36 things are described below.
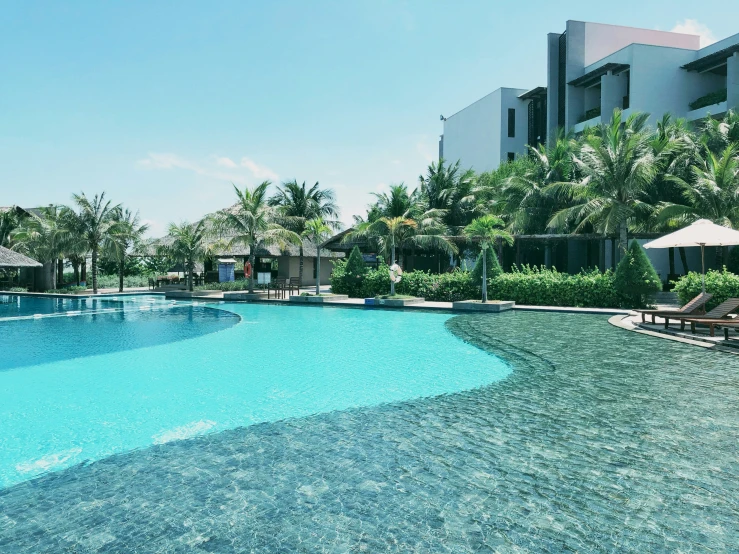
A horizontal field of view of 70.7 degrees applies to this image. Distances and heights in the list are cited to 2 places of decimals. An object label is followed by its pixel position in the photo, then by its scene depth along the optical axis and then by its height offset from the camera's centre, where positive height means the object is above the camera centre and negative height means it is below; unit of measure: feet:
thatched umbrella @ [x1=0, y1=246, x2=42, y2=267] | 86.02 +2.31
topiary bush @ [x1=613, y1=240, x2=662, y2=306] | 56.08 -0.05
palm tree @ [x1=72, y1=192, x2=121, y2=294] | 92.17 +9.40
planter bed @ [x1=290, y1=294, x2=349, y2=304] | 73.20 -3.43
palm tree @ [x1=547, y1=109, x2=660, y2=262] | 67.97 +12.92
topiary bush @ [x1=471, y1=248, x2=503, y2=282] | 67.41 +0.65
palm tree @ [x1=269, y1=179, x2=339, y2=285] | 121.19 +17.19
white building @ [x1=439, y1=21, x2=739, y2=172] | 95.09 +38.44
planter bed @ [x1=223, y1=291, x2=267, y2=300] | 82.31 -3.47
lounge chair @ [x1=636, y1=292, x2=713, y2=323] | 41.70 -2.65
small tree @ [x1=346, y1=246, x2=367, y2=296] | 78.12 +0.23
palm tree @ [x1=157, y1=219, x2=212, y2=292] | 93.09 +5.34
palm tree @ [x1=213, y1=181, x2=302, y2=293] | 84.43 +8.48
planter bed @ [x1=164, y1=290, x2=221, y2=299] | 89.25 -3.40
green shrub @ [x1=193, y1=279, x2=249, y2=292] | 96.68 -2.23
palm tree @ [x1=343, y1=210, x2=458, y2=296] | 83.64 +6.91
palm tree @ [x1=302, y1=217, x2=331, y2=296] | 77.25 +6.83
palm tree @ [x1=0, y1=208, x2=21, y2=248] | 109.19 +10.16
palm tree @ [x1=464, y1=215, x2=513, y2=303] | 62.90 +5.20
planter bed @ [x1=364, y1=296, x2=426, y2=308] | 67.36 -3.53
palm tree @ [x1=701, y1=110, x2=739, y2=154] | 78.07 +21.31
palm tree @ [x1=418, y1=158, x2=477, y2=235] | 101.50 +15.60
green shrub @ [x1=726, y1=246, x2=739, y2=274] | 74.12 +2.17
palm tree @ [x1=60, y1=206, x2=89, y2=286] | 92.35 +7.37
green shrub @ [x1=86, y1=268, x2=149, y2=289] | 117.19 -1.71
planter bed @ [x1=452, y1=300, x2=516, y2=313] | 60.03 -3.60
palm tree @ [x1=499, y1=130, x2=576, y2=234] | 90.43 +15.23
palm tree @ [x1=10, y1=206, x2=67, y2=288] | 93.66 +6.65
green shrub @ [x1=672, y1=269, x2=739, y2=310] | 45.75 -0.95
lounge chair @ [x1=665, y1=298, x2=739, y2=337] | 36.27 -3.04
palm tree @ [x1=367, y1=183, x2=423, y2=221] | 93.88 +13.31
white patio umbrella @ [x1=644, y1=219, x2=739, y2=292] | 42.06 +3.31
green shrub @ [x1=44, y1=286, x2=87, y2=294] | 96.21 -3.13
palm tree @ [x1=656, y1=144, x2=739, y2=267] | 65.51 +10.28
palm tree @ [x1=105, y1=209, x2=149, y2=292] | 96.02 +7.28
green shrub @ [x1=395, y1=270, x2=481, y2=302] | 69.02 -1.56
